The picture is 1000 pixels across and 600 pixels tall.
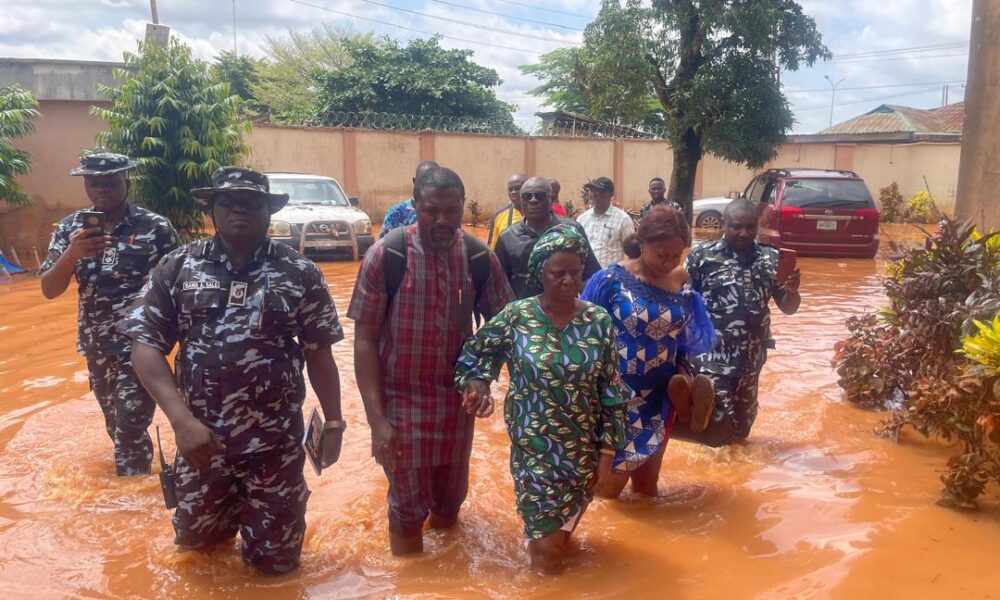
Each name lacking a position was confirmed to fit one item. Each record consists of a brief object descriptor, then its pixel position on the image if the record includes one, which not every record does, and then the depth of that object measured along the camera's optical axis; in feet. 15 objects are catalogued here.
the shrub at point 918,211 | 74.28
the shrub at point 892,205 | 81.35
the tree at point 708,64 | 48.55
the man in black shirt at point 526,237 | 17.81
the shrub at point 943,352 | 12.82
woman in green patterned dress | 10.68
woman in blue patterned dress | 12.85
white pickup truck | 43.60
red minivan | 43.98
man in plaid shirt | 10.89
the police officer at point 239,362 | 9.98
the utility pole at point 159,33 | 47.47
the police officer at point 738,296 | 15.71
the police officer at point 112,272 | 14.28
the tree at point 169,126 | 35.47
